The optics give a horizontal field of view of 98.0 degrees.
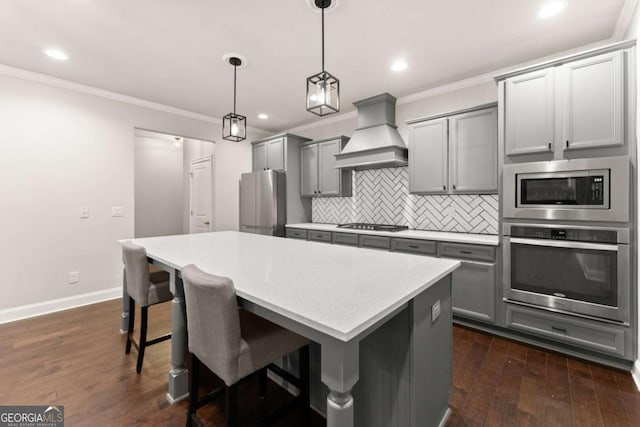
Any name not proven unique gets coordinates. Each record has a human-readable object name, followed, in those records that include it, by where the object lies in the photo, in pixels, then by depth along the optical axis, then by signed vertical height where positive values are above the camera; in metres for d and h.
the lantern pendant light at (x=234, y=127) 2.56 +0.77
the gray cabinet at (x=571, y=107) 2.01 +0.82
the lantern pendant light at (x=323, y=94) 1.74 +0.75
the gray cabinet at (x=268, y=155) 4.66 +0.98
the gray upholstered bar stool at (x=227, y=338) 1.12 -0.57
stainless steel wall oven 2.01 -0.46
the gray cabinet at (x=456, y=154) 2.83 +0.62
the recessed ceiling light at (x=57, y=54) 2.67 +1.53
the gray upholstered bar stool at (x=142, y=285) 1.95 -0.56
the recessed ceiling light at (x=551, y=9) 2.03 +1.51
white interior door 5.07 +0.28
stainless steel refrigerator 4.45 +0.14
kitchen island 0.89 -0.40
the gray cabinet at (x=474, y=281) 2.58 -0.68
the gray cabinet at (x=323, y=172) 4.21 +0.62
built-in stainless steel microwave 1.99 +0.16
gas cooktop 3.60 -0.22
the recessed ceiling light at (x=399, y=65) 2.86 +1.54
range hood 3.45 +0.91
